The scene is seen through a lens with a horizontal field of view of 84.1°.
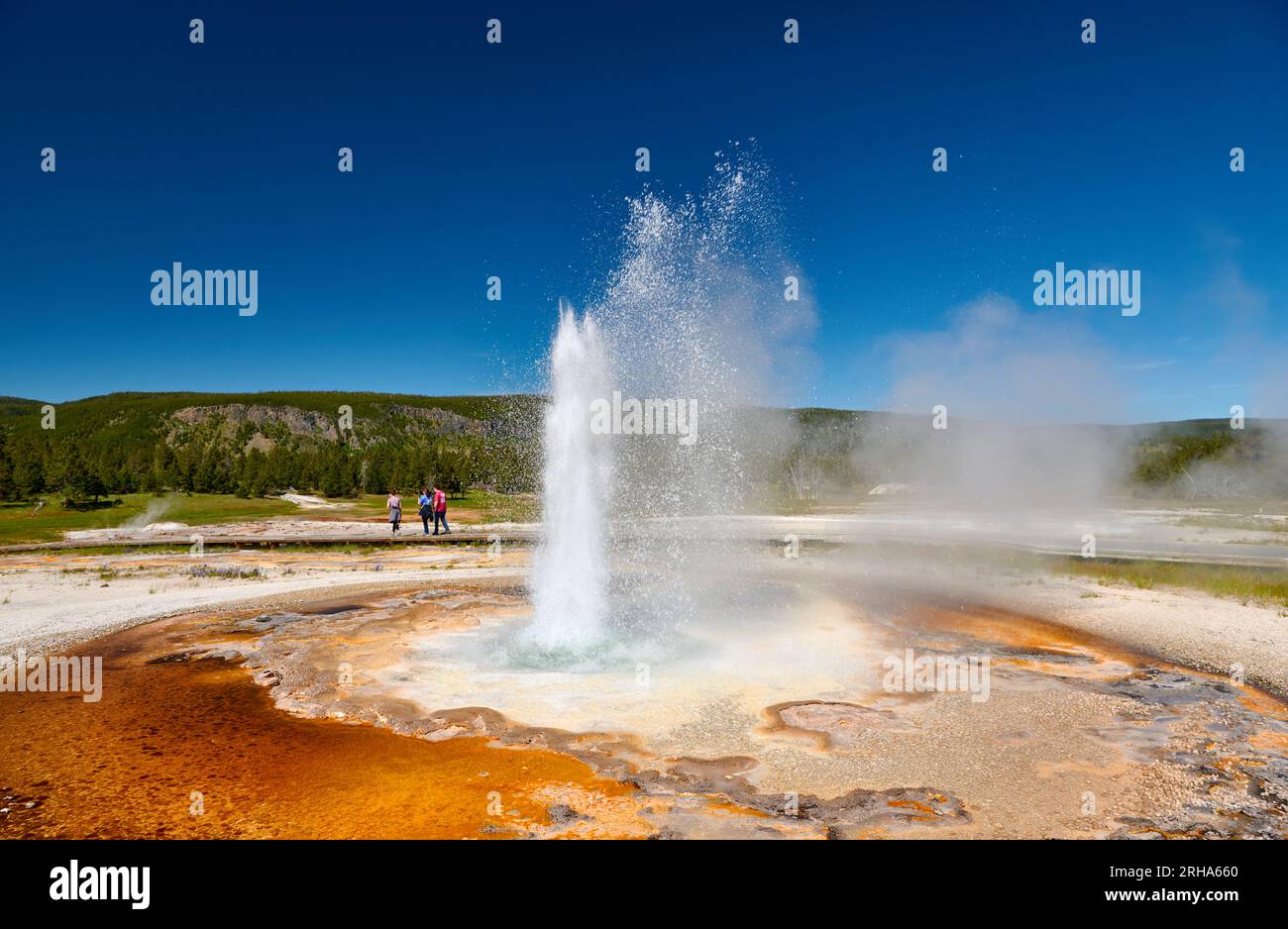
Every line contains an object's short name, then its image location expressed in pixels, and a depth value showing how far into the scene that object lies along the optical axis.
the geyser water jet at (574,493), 11.28
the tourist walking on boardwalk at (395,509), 26.03
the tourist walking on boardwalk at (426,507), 25.95
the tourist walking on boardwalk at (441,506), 26.30
